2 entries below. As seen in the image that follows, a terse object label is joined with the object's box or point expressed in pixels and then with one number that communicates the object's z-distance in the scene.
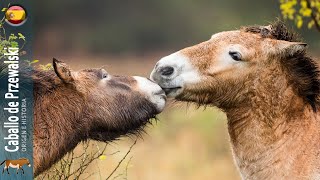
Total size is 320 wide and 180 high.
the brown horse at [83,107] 16.33
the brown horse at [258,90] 15.95
